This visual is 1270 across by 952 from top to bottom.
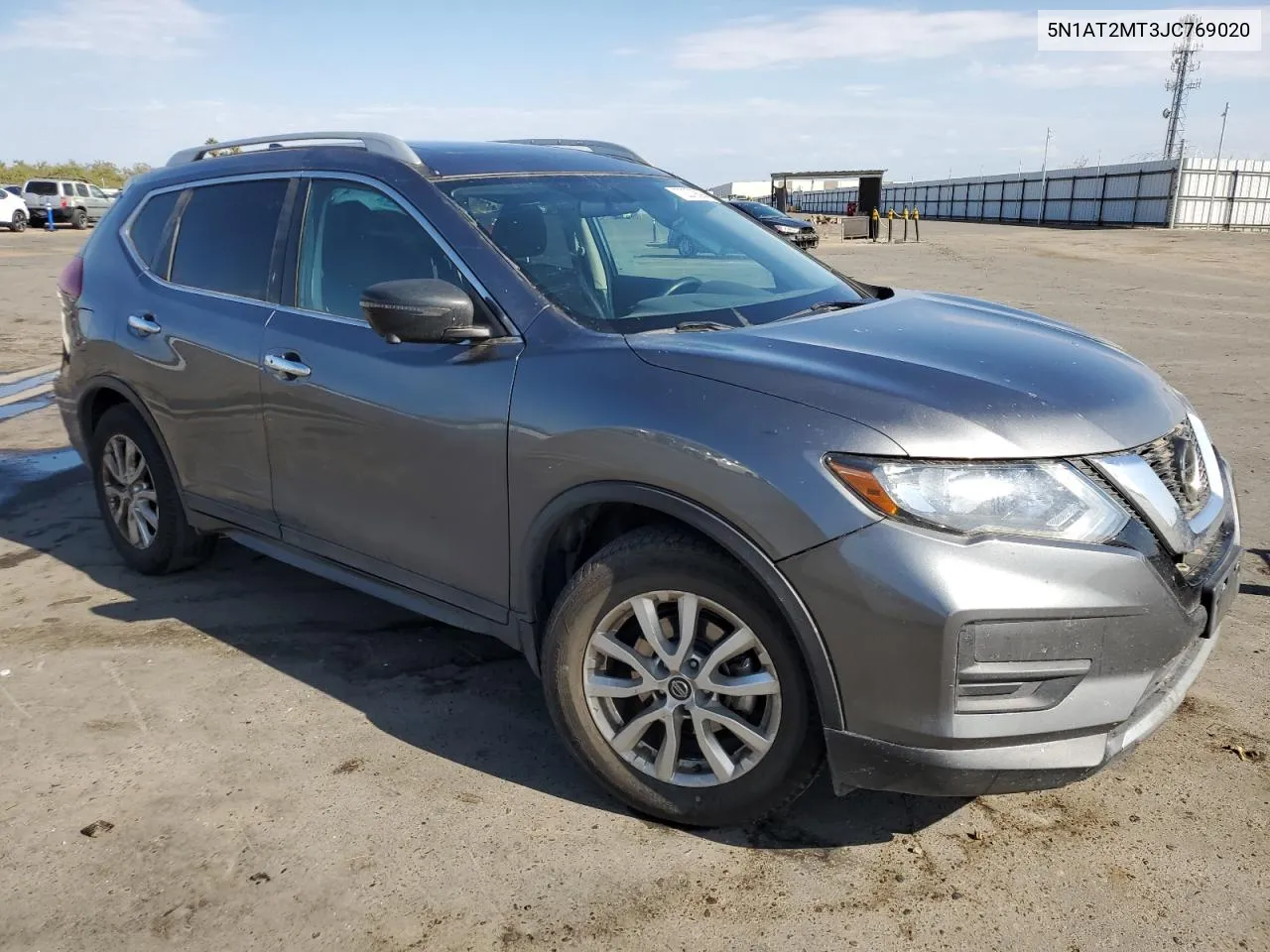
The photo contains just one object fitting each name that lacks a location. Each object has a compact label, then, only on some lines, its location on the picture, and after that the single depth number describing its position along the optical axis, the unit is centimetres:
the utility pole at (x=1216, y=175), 4250
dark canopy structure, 4319
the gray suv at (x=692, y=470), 231
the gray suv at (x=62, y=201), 3791
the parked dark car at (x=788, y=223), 1908
